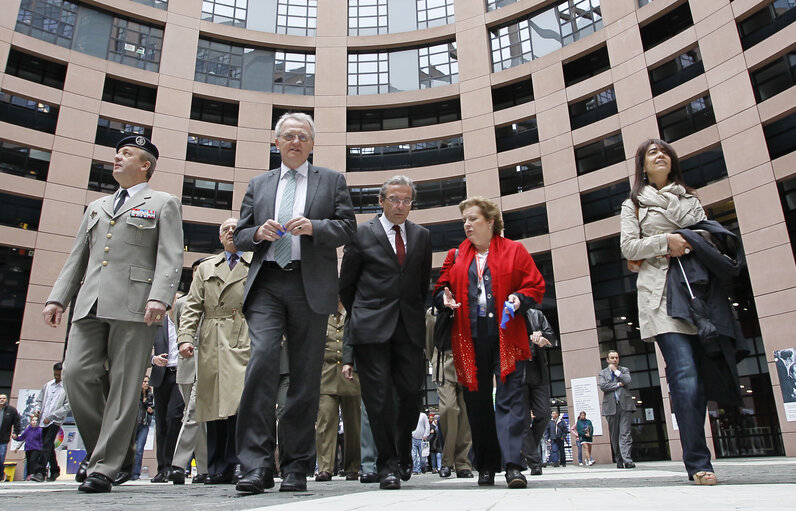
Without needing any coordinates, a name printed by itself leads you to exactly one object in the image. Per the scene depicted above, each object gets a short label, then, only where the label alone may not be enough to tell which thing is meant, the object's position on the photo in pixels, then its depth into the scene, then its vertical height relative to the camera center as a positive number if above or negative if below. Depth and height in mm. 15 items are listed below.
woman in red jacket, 4375 +733
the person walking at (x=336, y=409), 8023 +285
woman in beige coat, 3807 +1146
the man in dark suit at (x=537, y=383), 7707 +572
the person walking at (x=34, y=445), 11859 -167
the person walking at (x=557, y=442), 19109 -522
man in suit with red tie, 4535 +925
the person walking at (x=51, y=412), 11242 +452
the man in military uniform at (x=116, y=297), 4242 +1009
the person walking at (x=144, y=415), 10508 +343
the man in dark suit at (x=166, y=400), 7832 +436
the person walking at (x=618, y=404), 12406 +416
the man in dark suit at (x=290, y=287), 3701 +957
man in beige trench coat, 5609 +863
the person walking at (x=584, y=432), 18391 -232
